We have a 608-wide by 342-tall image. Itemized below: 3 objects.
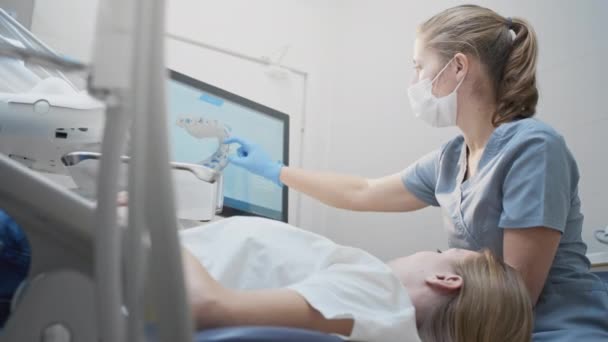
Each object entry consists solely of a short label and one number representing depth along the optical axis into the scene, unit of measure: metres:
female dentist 1.03
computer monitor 1.40
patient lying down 0.57
